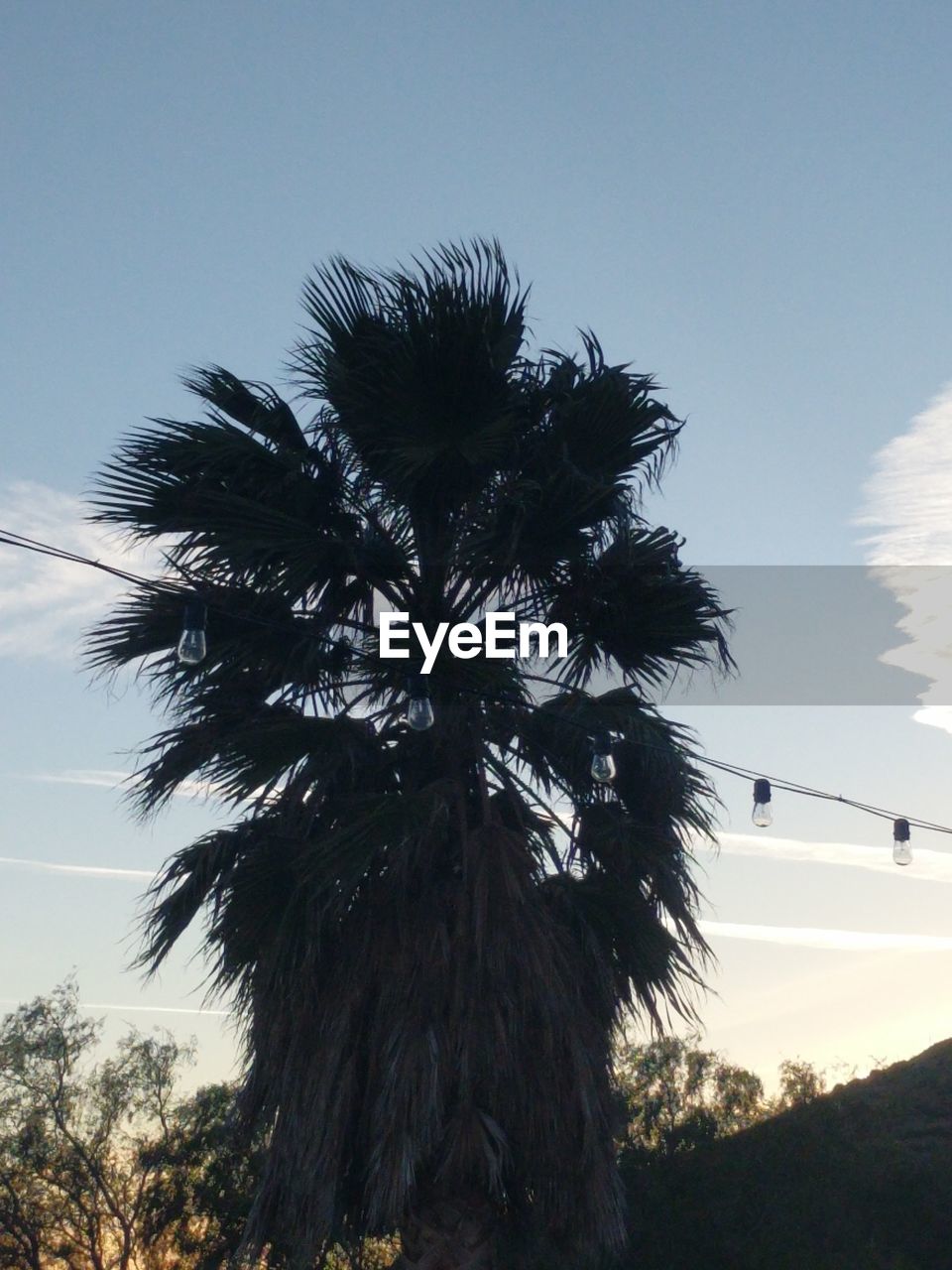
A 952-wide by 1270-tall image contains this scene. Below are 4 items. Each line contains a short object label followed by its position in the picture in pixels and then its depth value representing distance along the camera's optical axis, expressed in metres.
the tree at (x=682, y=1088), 31.88
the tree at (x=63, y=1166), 26.03
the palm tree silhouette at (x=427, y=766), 9.22
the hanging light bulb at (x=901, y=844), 11.26
